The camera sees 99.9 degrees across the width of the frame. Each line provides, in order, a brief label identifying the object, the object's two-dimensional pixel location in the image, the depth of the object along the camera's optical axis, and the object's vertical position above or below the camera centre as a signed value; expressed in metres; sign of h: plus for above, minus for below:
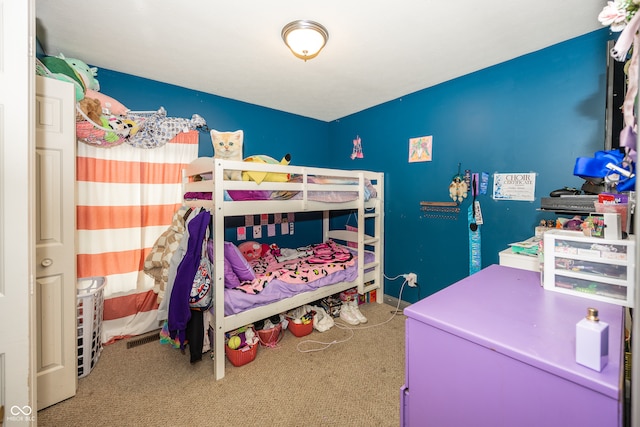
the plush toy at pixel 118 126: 2.27 +0.70
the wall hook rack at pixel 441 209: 2.64 +0.02
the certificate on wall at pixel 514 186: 2.18 +0.21
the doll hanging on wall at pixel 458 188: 2.53 +0.22
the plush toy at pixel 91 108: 2.08 +0.79
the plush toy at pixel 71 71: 1.92 +1.02
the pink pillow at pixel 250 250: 3.03 -0.46
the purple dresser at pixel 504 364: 0.66 -0.43
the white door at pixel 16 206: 1.03 +0.01
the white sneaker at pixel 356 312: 2.74 -1.07
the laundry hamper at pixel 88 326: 1.91 -0.86
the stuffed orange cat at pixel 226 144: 2.65 +0.65
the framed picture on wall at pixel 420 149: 2.83 +0.67
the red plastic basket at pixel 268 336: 2.31 -1.09
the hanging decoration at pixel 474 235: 2.47 -0.22
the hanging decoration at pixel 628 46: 0.69 +0.45
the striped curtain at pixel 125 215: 2.30 -0.06
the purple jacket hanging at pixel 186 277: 1.90 -0.49
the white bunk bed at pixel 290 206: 1.94 +0.04
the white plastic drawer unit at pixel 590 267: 1.02 -0.23
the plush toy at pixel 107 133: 2.22 +0.62
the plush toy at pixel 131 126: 2.33 +0.73
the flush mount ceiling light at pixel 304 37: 1.75 +1.17
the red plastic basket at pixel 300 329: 2.47 -1.10
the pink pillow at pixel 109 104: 2.20 +0.90
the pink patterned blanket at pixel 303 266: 2.29 -0.58
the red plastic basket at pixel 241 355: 2.05 -1.12
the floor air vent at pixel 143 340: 2.36 -1.19
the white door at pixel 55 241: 1.62 -0.21
